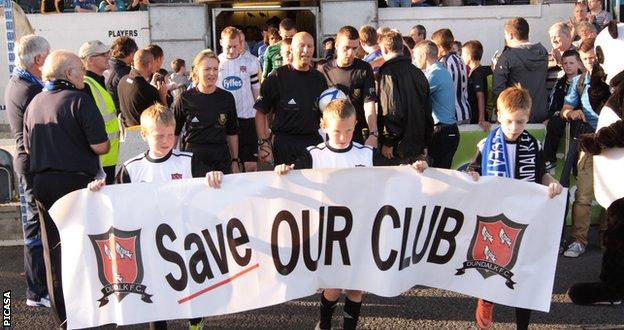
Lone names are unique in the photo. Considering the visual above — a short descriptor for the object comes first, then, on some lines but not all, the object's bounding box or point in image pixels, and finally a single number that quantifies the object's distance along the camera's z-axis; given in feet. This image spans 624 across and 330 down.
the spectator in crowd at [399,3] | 45.62
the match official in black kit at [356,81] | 20.49
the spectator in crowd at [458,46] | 32.31
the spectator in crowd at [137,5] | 45.98
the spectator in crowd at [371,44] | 24.93
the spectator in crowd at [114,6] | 46.68
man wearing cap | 19.38
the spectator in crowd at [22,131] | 17.93
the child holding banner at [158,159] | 15.25
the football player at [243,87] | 25.31
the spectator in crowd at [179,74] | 34.76
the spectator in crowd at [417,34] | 31.32
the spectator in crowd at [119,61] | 24.76
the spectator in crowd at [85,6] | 48.19
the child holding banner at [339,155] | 15.61
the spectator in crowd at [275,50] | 29.78
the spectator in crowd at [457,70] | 25.85
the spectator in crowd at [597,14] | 39.24
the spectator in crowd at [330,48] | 34.22
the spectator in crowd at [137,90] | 23.08
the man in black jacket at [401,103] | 20.89
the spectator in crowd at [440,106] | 23.48
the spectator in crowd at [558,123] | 24.63
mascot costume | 16.35
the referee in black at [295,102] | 19.54
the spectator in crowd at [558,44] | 25.76
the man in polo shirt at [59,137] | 16.03
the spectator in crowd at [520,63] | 24.85
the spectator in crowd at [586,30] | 29.01
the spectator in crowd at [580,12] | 39.04
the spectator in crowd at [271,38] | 34.63
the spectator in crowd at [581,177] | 22.97
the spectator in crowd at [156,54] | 24.36
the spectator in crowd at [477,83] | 26.30
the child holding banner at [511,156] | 16.02
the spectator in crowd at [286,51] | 24.13
